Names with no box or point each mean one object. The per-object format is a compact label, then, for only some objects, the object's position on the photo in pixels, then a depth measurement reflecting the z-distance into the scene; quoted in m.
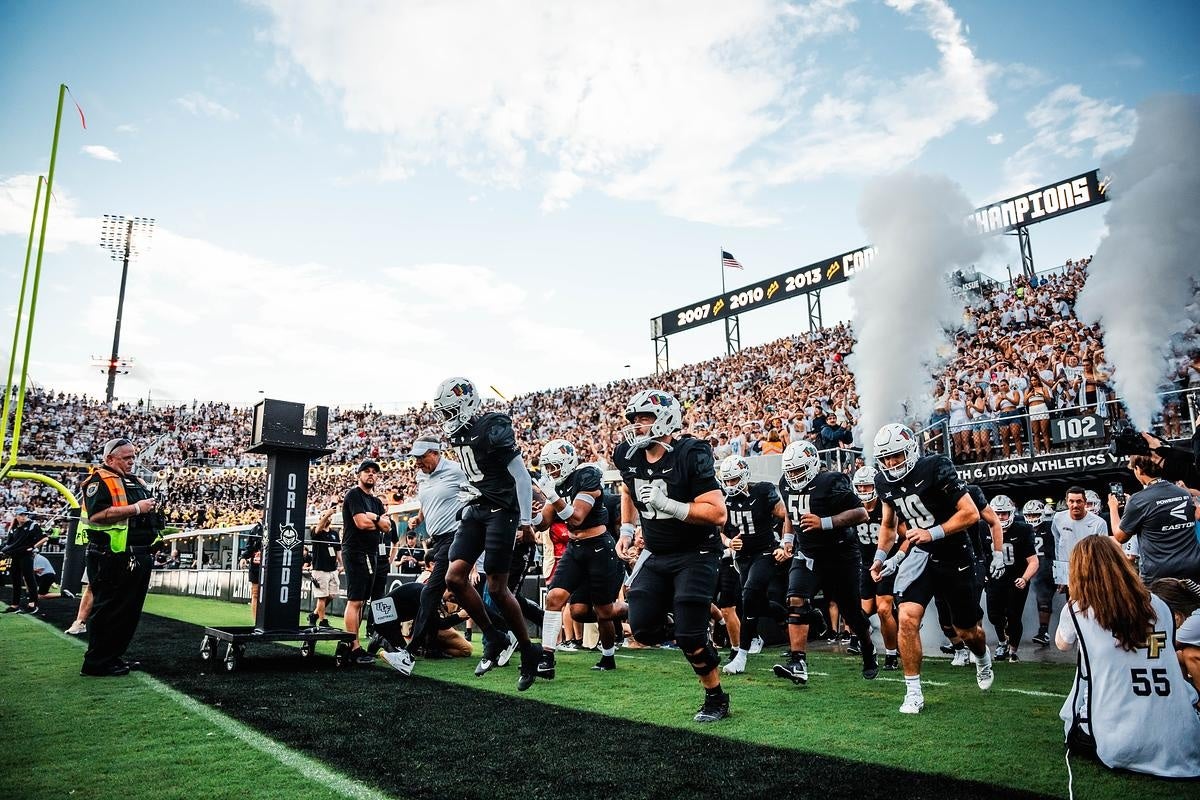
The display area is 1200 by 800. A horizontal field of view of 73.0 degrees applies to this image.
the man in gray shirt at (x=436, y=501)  8.26
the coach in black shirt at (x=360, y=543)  8.63
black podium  7.98
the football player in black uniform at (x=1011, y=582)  9.81
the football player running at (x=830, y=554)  7.78
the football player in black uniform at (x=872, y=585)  8.67
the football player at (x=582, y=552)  8.09
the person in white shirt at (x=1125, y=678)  3.94
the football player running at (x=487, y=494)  6.70
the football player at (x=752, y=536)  8.81
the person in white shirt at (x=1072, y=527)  9.74
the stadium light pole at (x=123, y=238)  52.50
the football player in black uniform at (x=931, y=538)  6.38
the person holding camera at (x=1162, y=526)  5.88
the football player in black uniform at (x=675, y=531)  5.34
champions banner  27.23
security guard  7.08
